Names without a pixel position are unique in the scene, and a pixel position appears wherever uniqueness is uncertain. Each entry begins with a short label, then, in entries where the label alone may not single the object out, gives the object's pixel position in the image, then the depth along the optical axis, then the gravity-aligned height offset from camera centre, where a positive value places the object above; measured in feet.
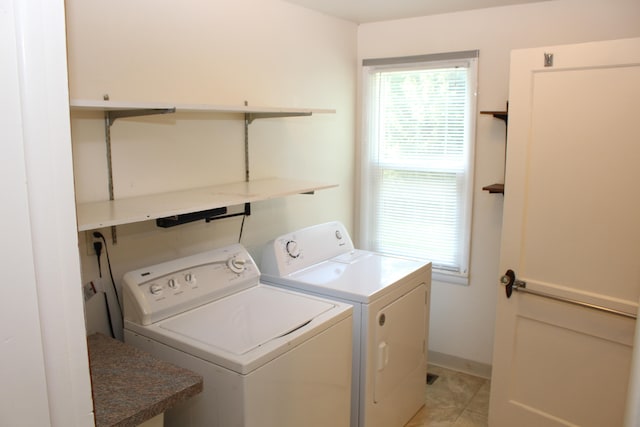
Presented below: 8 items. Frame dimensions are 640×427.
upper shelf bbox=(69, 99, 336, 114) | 5.24 +0.45
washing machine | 5.78 -2.38
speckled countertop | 4.73 -2.48
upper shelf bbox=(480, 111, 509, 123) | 9.30 +0.56
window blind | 10.41 -0.30
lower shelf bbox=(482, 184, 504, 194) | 9.51 -0.83
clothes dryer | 7.81 -2.54
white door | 7.12 -1.30
